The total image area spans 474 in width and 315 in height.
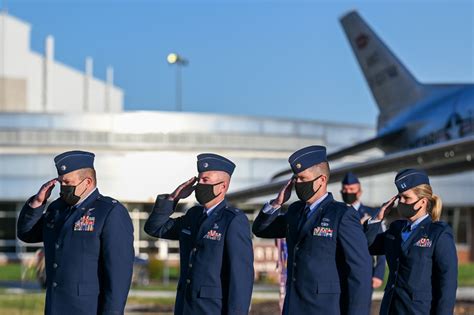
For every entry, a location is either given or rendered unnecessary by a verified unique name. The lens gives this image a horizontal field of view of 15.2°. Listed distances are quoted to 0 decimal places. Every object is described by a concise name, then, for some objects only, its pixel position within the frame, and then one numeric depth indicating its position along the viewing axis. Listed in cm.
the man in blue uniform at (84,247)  1006
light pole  3935
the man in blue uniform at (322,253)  1057
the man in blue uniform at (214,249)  1060
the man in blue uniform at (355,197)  1762
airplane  3729
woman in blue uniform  1119
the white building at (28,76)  9755
